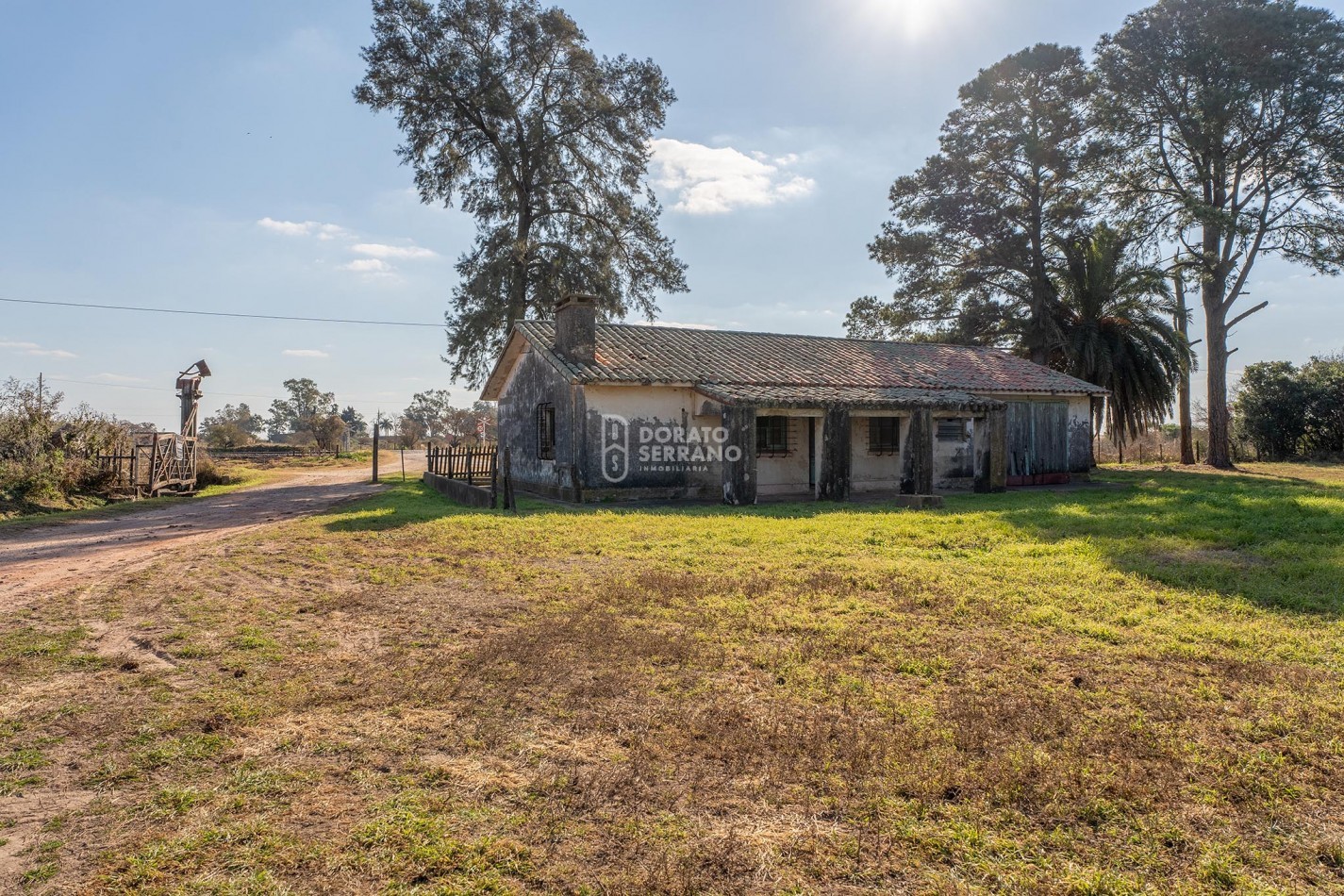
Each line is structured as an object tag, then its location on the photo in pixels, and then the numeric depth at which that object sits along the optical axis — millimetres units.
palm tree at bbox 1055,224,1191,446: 25250
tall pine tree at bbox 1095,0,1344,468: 22094
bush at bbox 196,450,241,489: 22875
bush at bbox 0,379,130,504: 15305
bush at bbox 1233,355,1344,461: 25828
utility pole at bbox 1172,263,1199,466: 25344
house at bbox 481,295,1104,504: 15516
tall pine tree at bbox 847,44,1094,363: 26875
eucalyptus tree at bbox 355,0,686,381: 24953
